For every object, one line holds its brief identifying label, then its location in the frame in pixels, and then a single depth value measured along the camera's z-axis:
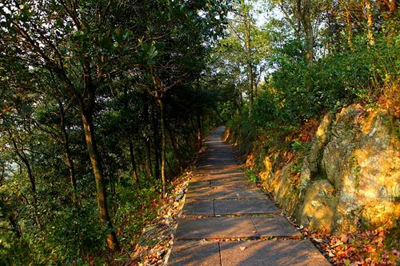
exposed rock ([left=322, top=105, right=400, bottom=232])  3.19
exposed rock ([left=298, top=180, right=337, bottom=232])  3.93
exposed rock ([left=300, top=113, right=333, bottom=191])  4.67
